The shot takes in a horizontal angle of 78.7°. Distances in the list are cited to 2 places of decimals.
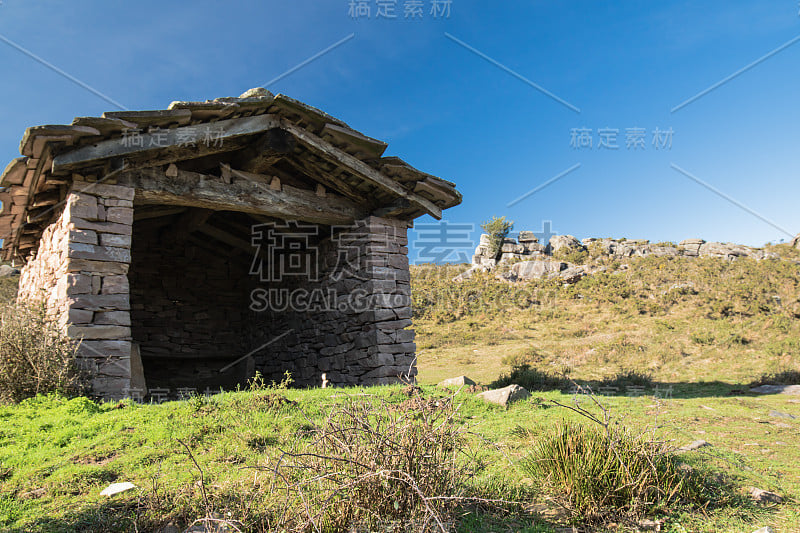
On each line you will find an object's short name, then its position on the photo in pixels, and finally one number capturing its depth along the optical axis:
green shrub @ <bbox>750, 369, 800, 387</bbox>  9.13
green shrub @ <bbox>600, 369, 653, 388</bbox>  9.50
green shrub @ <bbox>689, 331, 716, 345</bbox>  13.21
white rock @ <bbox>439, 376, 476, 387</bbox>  6.90
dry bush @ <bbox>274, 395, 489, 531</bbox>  2.34
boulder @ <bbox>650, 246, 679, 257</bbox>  26.15
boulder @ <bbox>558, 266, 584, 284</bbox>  24.34
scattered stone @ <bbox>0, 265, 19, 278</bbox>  18.67
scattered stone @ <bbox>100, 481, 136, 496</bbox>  3.07
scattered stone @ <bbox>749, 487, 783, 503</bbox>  3.14
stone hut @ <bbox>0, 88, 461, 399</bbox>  5.82
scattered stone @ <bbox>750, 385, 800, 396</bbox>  8.26
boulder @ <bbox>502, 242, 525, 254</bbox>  30.86
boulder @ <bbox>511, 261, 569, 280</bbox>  26.09
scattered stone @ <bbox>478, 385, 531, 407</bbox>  5.72
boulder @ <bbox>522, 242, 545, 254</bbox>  30.53
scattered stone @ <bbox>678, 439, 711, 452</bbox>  4.02
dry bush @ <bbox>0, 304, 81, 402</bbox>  5.09
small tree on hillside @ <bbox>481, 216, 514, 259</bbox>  32.97
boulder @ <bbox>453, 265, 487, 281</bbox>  29.28
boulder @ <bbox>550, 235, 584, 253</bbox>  30.23
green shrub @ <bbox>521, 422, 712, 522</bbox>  2.89
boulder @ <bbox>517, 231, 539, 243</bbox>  32.03
